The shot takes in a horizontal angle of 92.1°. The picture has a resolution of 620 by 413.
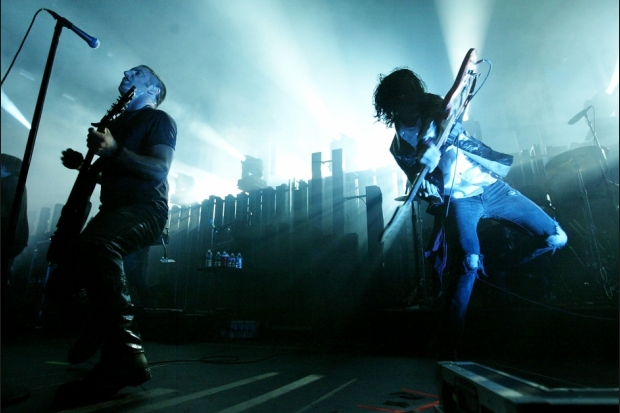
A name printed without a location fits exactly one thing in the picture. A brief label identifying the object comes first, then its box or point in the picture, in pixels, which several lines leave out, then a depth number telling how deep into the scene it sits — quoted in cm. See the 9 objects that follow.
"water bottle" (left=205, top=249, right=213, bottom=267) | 843
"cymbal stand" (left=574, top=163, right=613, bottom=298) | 422
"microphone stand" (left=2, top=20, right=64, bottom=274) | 164
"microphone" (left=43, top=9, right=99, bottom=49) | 206
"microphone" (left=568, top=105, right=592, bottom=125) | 459
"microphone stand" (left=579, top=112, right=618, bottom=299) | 422
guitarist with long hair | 217
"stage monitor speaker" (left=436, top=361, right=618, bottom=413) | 46
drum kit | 469
